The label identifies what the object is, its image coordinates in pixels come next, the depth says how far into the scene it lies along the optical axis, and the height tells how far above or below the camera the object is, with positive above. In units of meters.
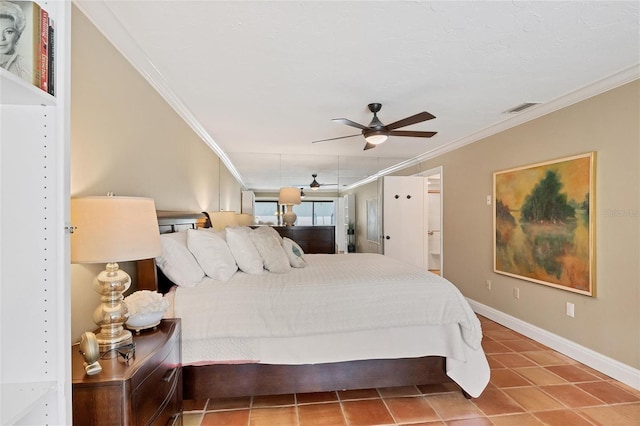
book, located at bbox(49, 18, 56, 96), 0.83 +0.41
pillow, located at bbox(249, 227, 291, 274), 2.56 -0.34
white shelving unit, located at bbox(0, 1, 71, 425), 0.79 -0.09
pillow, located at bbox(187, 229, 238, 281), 2.21 -0.30
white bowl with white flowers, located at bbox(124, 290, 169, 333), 1.52 -0.48
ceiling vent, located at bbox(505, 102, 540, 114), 3.13 +1.10
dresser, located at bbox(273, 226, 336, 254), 5.36 -0.42
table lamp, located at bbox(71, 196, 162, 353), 1.20 -0.12
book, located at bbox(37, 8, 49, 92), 0.80 +0.42
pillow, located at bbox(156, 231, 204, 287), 2.05 -0.34
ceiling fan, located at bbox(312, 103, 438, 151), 2.82 +0.82
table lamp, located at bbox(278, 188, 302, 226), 5.33 +0.23
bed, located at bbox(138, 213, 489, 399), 2.00 -0.81
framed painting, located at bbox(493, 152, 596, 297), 2.79 -0.11
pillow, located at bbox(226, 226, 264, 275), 2.43 -0.32
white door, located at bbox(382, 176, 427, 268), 5.71 -0.10
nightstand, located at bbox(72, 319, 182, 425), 1.10 -0.66
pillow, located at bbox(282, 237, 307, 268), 2.88 -0.39
